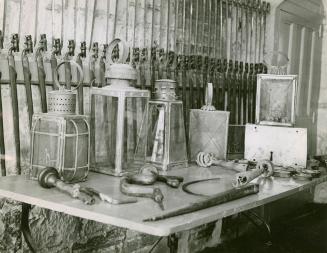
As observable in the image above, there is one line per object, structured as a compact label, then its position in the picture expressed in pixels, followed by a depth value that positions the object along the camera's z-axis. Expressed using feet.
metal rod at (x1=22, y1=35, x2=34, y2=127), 8.44
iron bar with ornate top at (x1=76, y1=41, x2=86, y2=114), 9.20
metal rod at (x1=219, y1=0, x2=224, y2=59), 13.41
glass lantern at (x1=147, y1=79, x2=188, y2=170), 9.07
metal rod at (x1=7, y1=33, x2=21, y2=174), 8.14
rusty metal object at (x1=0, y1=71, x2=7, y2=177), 8.02
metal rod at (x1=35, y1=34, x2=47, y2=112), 8.66
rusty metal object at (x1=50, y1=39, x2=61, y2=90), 8.84
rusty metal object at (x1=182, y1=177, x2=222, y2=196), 7.34
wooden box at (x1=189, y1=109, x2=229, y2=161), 10.21
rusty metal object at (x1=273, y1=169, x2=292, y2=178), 9.32
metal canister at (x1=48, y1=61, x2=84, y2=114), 7.45
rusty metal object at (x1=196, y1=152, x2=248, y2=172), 9.71
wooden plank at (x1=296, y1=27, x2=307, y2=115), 17.06
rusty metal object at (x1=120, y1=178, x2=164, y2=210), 6.78
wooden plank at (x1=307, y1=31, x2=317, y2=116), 17.93
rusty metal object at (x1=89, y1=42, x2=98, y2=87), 9.66
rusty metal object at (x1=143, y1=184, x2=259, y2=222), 5.96
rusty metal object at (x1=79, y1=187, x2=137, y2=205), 6.40
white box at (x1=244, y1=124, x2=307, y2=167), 10.12
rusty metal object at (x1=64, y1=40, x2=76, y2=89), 9.05
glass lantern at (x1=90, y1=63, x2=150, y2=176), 8.11
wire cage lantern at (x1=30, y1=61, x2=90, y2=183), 7.29
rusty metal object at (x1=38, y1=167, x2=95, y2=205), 6.43
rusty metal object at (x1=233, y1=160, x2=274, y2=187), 7.89
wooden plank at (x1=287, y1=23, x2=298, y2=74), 16.16
